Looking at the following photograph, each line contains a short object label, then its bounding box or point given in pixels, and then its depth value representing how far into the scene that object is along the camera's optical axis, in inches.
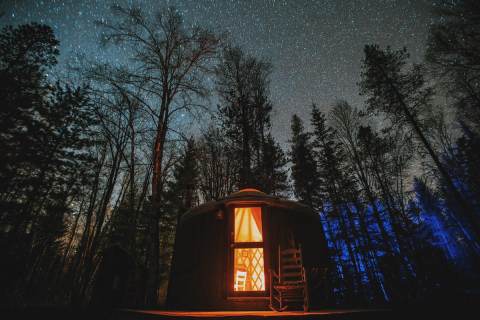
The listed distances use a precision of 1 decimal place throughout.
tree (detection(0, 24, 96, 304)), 380.2
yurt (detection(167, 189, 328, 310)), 207.6
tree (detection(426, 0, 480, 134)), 319.6
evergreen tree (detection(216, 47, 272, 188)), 449.7
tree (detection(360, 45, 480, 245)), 423.8
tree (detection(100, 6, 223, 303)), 312.0
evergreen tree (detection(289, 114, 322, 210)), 609.3
